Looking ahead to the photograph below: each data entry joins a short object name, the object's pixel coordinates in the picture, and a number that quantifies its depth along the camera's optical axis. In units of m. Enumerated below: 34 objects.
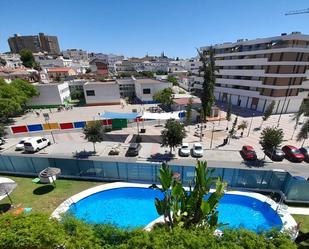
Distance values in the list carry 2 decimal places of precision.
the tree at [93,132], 24.03
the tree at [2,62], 92.22
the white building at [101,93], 57.59
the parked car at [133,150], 24.62
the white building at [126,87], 68.79
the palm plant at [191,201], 10.23
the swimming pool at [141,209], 14.98
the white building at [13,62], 98.25
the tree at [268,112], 34.38
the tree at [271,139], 21.39
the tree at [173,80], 87.09
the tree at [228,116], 37.09
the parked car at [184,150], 24.30
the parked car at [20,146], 26.88
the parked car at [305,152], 23.08
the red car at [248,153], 23.02
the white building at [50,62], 109.94
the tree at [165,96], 50.39
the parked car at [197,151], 23.81
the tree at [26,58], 102.31
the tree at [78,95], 65.31
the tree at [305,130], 20.56
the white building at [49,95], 53.97
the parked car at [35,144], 25.72
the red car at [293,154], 22.64
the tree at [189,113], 35.91
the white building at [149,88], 58.34
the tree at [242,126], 31.00
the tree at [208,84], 37.81
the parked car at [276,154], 22.98
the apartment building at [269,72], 38.53
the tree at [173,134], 22.12
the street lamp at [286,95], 41.49
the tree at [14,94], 37.51
